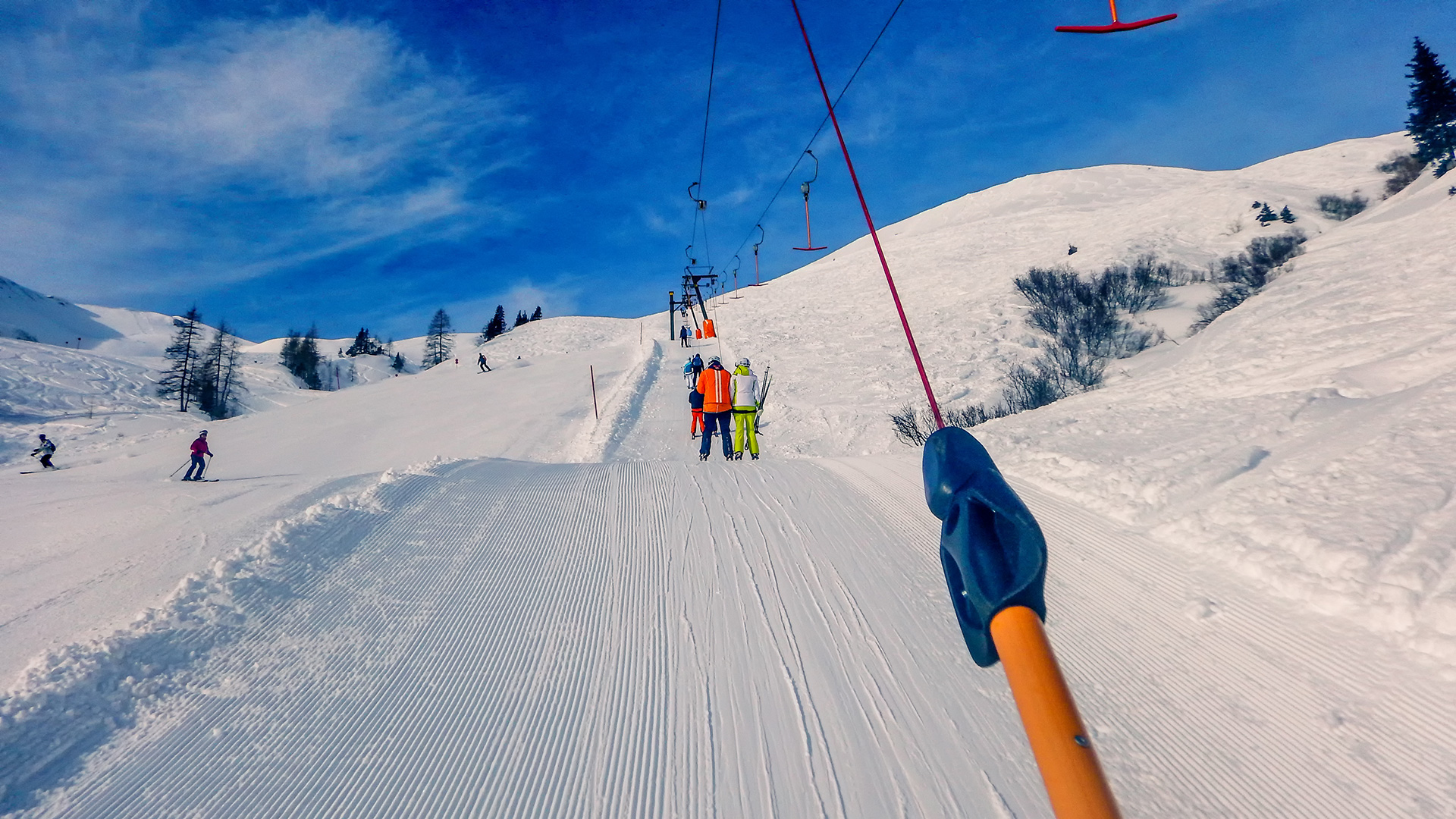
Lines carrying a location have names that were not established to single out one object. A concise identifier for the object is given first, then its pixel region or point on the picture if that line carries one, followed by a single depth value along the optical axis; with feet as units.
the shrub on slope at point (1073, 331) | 59.72
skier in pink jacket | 48.55
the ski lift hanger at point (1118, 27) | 18.31
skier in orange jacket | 38.83
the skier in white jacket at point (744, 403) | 39.22
